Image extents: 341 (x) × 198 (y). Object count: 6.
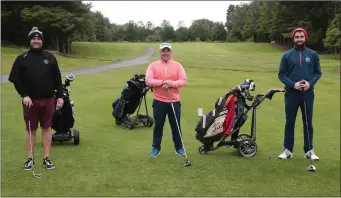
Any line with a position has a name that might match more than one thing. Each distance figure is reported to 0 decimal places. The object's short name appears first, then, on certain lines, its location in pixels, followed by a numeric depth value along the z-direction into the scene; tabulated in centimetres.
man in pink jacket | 661
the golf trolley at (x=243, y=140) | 687
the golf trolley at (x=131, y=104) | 968
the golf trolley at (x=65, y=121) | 761
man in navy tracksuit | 652
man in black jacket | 585
